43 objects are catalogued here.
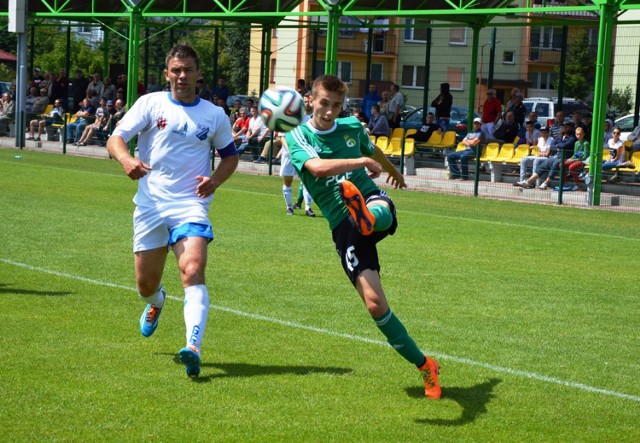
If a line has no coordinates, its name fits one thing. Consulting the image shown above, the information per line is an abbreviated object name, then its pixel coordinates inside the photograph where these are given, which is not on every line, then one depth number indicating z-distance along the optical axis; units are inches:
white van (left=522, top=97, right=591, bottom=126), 1657.2
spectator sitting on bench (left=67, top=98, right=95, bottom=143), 1318.9
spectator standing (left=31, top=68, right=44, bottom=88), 1575.4
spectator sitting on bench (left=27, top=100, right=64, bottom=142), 1390.3
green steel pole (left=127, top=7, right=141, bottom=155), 1249.3
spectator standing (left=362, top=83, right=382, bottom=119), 1238.8
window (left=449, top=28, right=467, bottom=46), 2305.6
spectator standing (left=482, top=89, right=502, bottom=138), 1115.9
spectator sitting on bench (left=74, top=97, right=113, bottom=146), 1296.8
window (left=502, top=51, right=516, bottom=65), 2251.5
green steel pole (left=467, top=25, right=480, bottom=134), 1176.8
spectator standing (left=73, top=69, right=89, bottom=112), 1494.8
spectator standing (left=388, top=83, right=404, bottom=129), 1176.2
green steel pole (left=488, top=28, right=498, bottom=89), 1210.6
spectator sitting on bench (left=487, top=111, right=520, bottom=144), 1042.7
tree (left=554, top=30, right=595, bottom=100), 2295.8
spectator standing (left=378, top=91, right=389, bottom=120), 1175.0
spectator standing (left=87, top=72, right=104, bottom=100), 1425.9
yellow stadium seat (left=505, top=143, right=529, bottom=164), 976.3
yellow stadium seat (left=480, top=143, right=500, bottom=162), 990.5
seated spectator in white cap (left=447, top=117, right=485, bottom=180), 990.4
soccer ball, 290.0
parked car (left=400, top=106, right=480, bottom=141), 1274.6
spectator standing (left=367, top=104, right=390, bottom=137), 1123.9
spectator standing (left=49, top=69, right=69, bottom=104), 1502.2
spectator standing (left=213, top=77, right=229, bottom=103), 1384.1
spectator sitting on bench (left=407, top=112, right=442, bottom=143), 1130.0
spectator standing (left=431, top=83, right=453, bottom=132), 1183.6
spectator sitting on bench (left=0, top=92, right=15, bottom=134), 1467.8
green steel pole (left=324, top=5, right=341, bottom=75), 1055.6
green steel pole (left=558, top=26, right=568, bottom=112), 1133.7
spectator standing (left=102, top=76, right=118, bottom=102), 1402.6
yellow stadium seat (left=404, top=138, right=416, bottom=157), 1047.6
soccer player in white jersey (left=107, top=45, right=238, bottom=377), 273.0
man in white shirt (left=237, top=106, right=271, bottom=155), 1111.0
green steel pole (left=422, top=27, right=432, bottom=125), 1234.6
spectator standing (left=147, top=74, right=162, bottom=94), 1455.5
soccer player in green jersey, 250.1
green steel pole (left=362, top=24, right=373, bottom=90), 1301.7
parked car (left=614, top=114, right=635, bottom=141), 1271.7
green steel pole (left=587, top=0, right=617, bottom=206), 869.2
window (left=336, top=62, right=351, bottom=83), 2233.0
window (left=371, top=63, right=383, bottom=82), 2407.6
